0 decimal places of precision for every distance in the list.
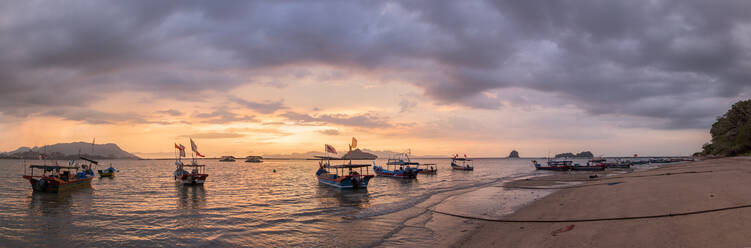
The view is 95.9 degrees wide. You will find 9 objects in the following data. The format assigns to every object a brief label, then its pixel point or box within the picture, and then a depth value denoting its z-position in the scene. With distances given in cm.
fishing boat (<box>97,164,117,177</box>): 6446
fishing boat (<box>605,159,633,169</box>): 8419
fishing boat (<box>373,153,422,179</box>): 5853
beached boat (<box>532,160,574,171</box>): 7512
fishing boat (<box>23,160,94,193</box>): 3409
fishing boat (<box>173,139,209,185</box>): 4347
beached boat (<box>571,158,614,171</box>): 7225
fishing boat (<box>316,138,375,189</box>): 3912
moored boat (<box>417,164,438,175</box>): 7652
